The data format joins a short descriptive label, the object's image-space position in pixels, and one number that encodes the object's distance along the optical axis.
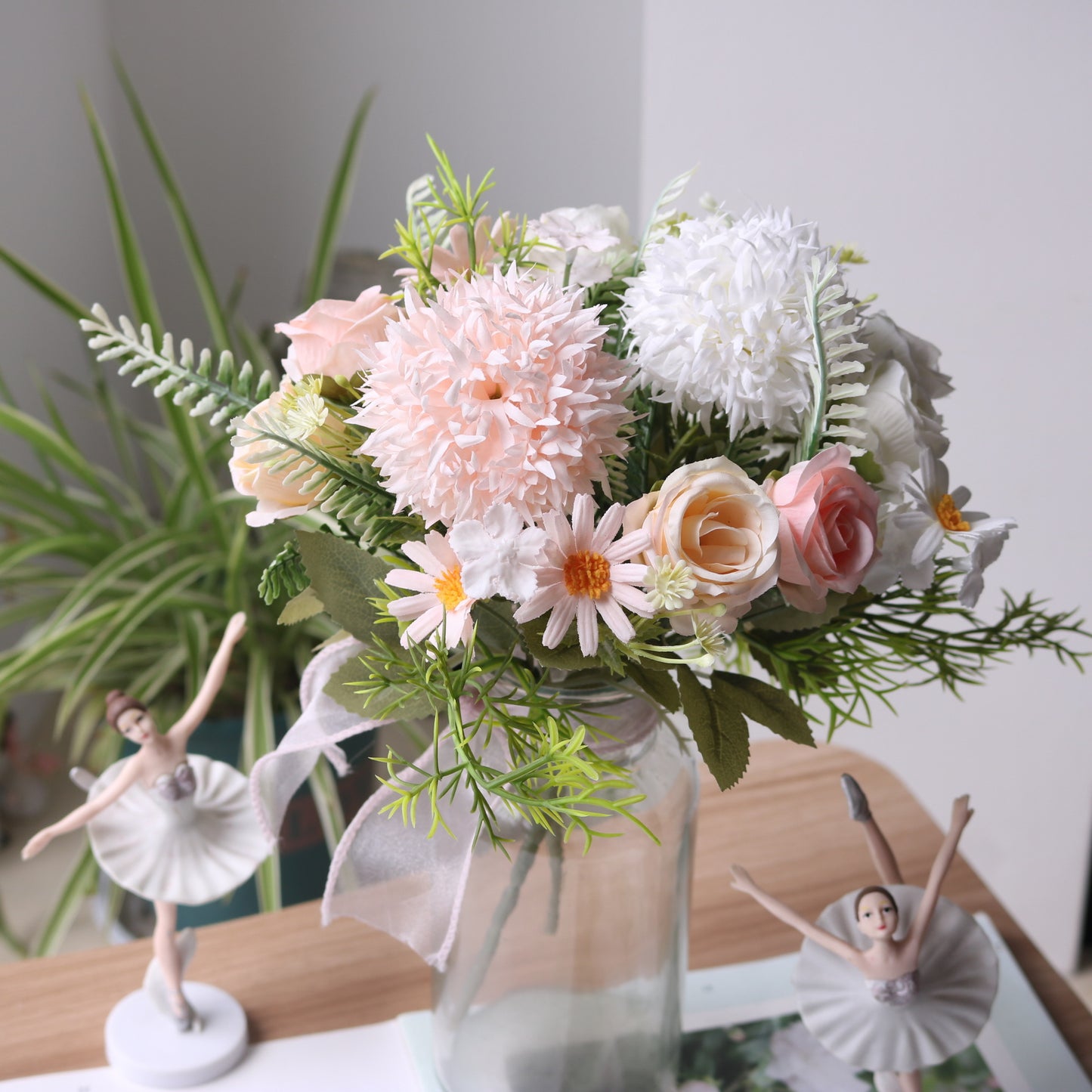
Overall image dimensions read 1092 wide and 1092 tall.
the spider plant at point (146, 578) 1.21
